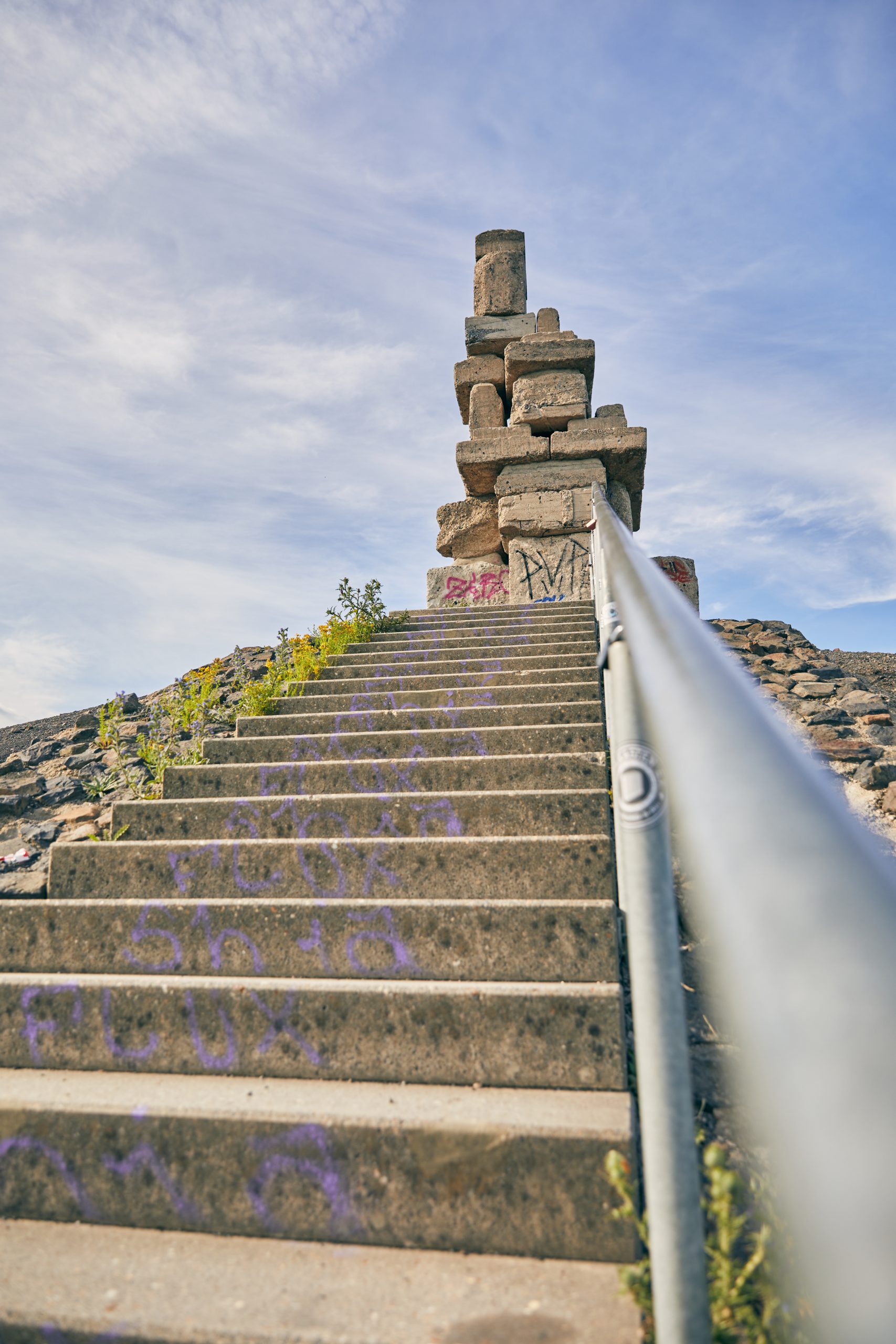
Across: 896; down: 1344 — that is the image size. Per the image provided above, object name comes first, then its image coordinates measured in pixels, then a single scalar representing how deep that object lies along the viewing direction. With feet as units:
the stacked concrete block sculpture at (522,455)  27.71
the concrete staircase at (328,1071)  5.27
